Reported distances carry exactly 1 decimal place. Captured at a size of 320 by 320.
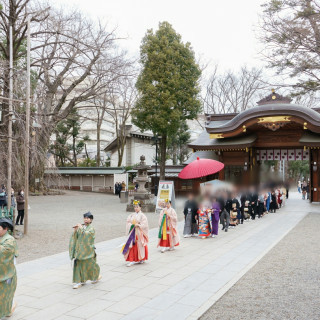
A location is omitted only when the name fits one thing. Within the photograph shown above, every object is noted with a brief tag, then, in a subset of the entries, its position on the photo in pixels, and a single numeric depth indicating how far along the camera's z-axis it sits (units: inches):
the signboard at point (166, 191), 705.1
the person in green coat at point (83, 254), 250.5
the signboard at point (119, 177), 1253.1
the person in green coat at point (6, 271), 192.1
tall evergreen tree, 1035.3
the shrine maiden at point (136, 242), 312.0
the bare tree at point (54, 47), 783.7
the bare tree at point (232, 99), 1451.4
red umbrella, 448.8
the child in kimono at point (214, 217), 457.2
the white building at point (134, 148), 1584.6
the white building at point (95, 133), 2118.2
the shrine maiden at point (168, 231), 373.4
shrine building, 800.9
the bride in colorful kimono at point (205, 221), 452.1
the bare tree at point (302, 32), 605.2
